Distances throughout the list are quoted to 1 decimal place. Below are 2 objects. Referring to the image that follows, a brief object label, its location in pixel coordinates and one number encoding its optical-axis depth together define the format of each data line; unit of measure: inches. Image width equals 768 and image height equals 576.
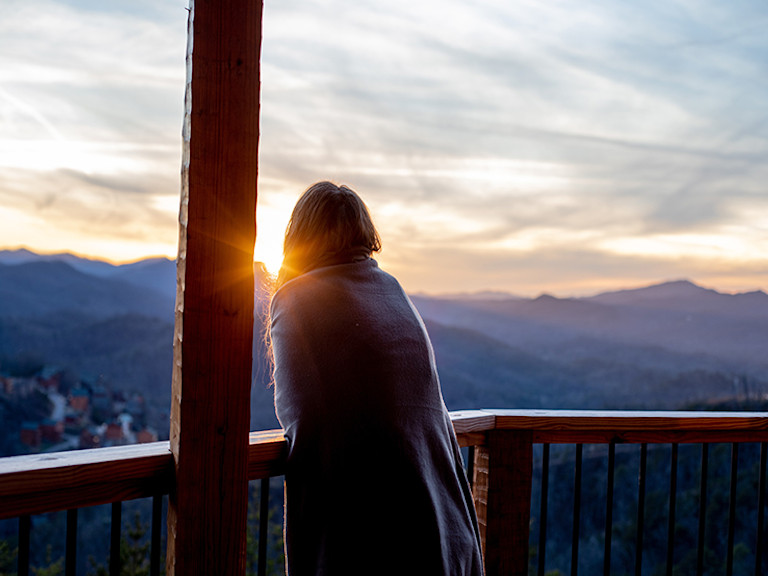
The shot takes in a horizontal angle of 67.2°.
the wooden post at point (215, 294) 47.8
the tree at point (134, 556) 353.3
